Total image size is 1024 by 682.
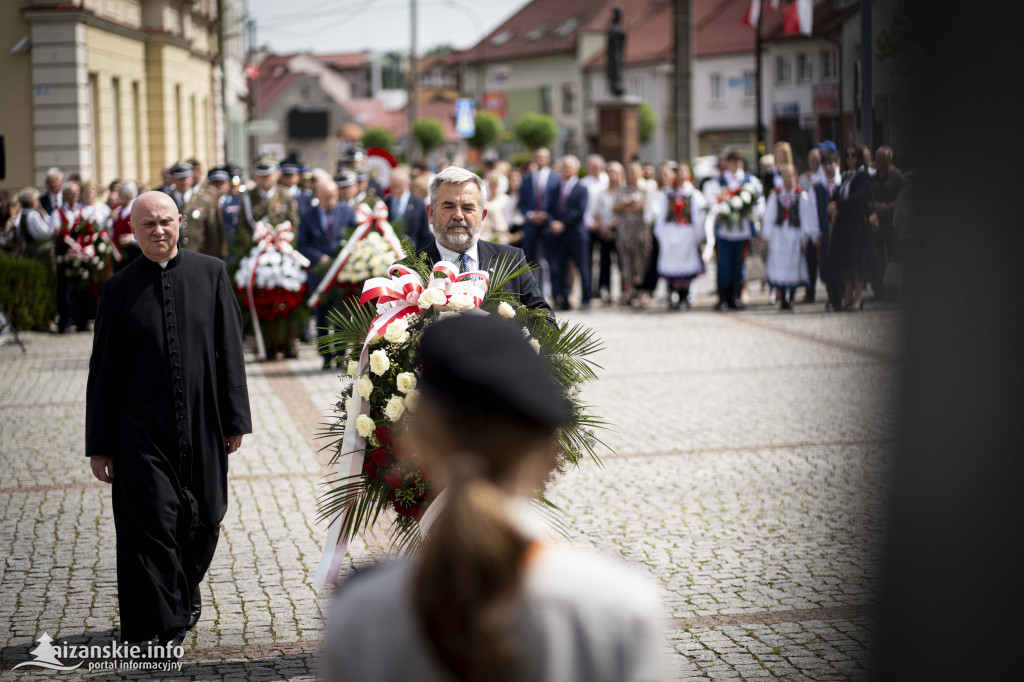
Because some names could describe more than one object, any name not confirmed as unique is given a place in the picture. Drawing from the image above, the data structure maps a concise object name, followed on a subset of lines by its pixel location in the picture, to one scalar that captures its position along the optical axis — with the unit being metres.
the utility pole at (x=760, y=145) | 20.78
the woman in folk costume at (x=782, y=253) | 15.95
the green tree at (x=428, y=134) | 94.62
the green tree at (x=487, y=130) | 84.25
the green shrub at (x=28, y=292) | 16.83
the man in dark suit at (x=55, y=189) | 18.42
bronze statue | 31.31
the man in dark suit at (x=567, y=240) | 19.20
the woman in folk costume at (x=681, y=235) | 18.66
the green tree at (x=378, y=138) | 94.88
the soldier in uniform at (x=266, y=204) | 14.28
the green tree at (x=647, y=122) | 75.56
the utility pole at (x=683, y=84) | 24.11
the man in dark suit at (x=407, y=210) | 14.85
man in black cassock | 4.96
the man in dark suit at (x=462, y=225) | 5.23
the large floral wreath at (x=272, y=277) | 13.61
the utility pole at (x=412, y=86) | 51.19
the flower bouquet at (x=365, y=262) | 12.95
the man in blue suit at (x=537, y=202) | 19.47
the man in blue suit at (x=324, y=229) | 13.89
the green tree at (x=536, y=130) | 79.75
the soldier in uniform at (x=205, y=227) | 13.84
